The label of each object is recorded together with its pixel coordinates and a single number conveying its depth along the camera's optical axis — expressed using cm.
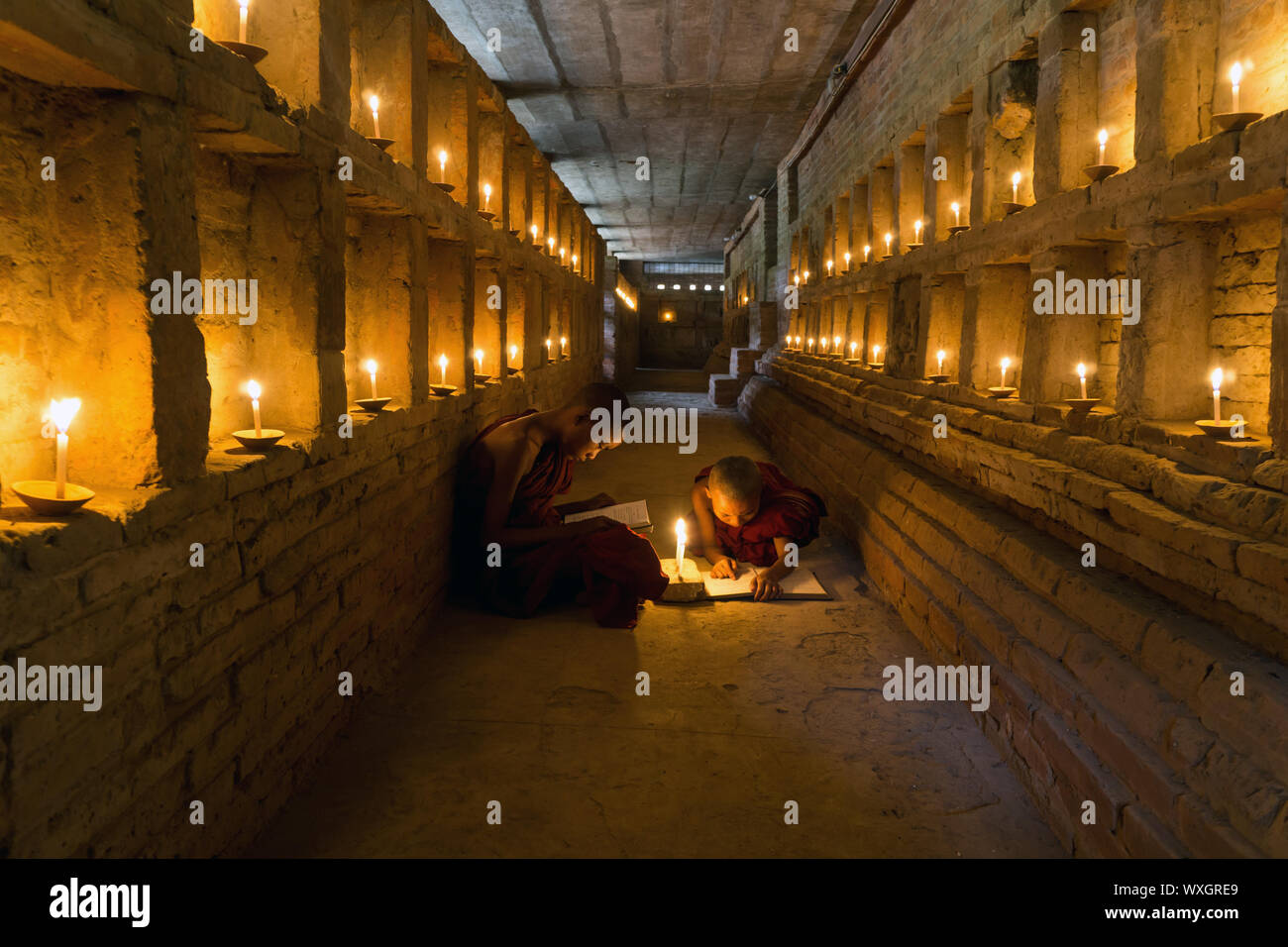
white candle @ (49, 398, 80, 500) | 232
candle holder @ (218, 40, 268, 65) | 330
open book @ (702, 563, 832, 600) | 631
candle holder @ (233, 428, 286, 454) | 343
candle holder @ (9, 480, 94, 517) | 223
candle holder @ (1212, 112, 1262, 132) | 331
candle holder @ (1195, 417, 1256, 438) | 350
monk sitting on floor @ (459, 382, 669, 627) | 592
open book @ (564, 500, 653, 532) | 695
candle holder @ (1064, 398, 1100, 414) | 462
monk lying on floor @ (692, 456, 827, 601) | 657
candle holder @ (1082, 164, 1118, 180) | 439
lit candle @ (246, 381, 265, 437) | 357
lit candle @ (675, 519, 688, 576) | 638
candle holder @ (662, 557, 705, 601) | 620
